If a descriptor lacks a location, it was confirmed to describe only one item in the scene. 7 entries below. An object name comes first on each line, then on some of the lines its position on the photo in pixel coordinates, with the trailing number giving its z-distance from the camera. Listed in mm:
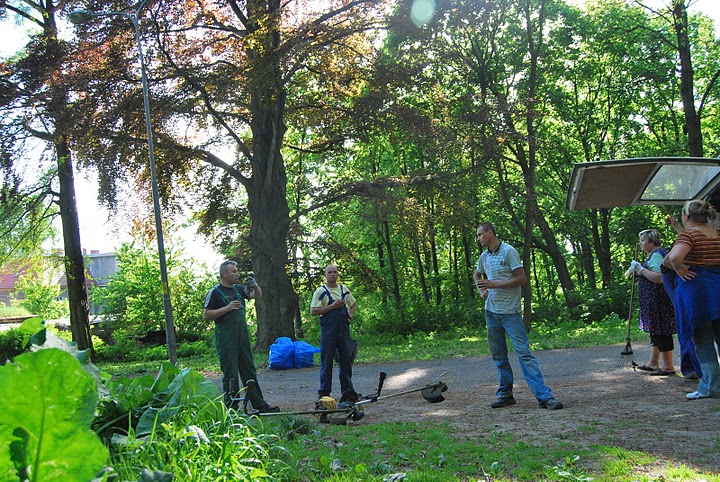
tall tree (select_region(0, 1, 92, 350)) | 19984
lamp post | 17672
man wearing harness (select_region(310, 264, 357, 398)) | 8727
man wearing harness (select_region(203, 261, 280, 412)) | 8078
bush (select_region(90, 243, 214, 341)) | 33344
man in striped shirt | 7602
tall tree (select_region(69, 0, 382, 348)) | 18750
